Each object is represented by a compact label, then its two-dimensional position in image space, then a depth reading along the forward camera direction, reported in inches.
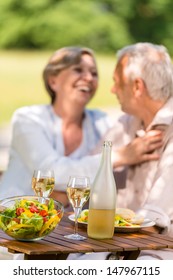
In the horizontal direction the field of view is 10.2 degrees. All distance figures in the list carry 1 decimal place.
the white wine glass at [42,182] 149.4
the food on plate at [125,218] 148.0
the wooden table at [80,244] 128.7
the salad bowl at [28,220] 130.9
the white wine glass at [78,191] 136.8
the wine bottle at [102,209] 138.8
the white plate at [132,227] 145.4
